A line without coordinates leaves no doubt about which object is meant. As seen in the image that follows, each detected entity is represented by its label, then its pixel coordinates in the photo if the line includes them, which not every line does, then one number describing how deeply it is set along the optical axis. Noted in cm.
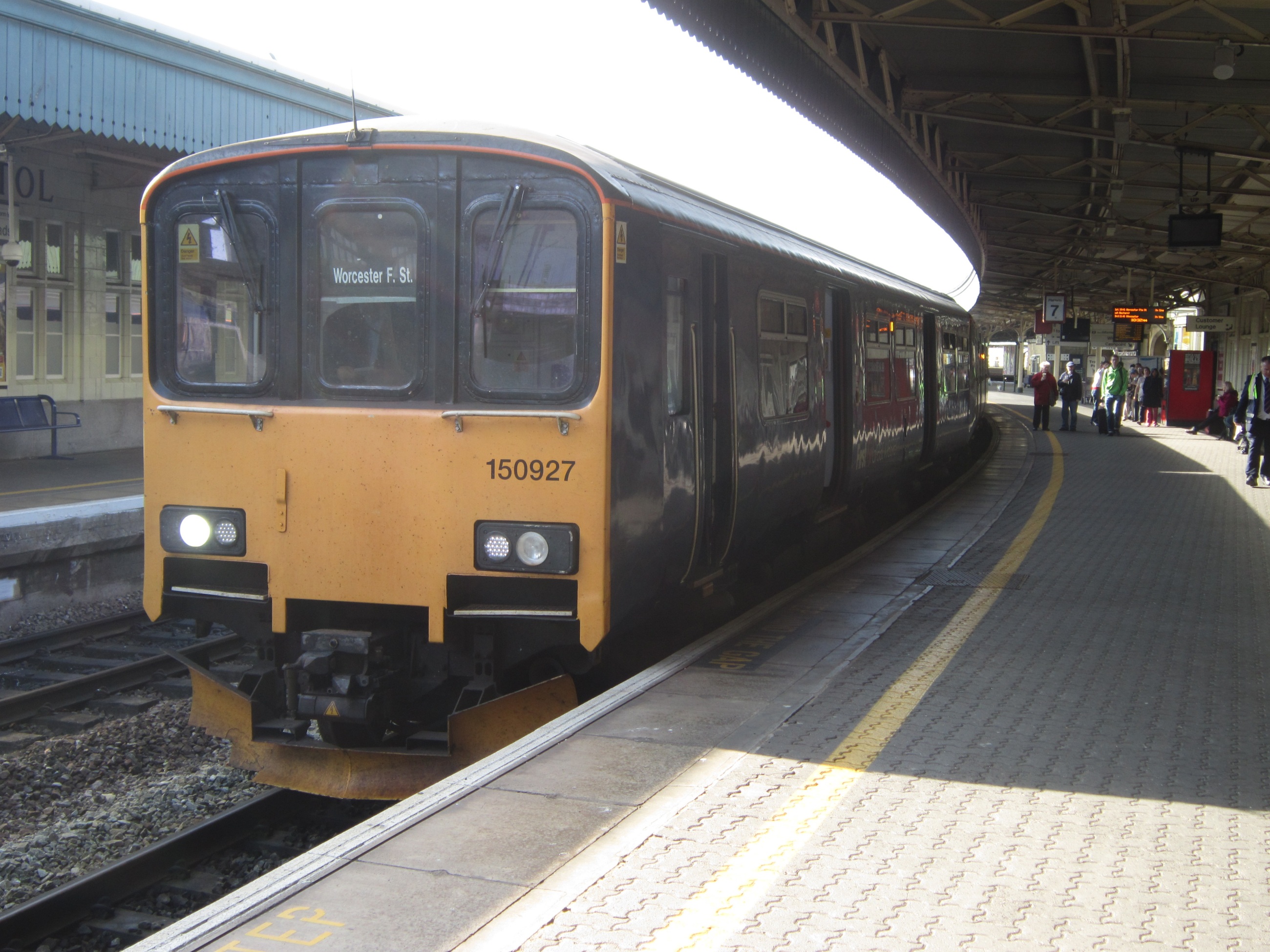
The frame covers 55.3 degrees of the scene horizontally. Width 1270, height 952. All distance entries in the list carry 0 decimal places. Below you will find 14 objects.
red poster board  2877
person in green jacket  2608
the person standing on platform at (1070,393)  2792
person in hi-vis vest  1557
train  531
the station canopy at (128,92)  1324
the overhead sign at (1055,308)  3134
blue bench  1530
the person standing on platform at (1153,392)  2997
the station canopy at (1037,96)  1052
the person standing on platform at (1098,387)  2802
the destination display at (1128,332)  3297
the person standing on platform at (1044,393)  2859
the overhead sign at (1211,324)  2819
